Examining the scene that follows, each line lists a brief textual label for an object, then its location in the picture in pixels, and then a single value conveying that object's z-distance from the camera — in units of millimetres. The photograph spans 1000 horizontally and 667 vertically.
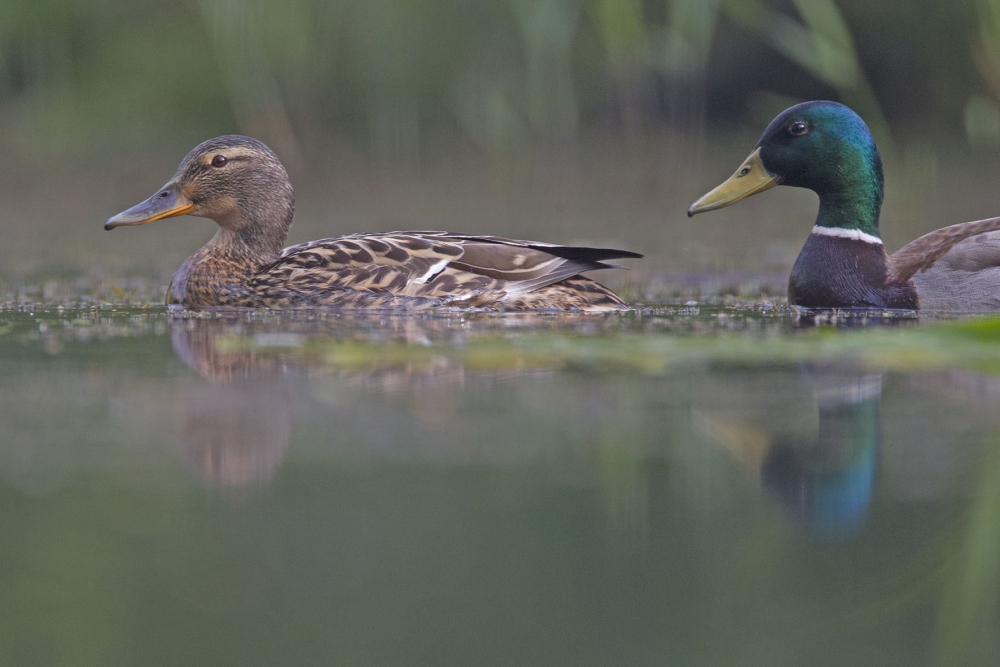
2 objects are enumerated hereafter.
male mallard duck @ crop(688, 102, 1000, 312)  12094
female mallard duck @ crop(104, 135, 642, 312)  12305
